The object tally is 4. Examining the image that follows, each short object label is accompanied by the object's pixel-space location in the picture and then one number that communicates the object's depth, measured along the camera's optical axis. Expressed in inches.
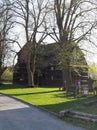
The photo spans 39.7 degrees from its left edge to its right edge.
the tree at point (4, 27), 713.4
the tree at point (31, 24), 753.9
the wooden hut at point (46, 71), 905.4
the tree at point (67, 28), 553.8
